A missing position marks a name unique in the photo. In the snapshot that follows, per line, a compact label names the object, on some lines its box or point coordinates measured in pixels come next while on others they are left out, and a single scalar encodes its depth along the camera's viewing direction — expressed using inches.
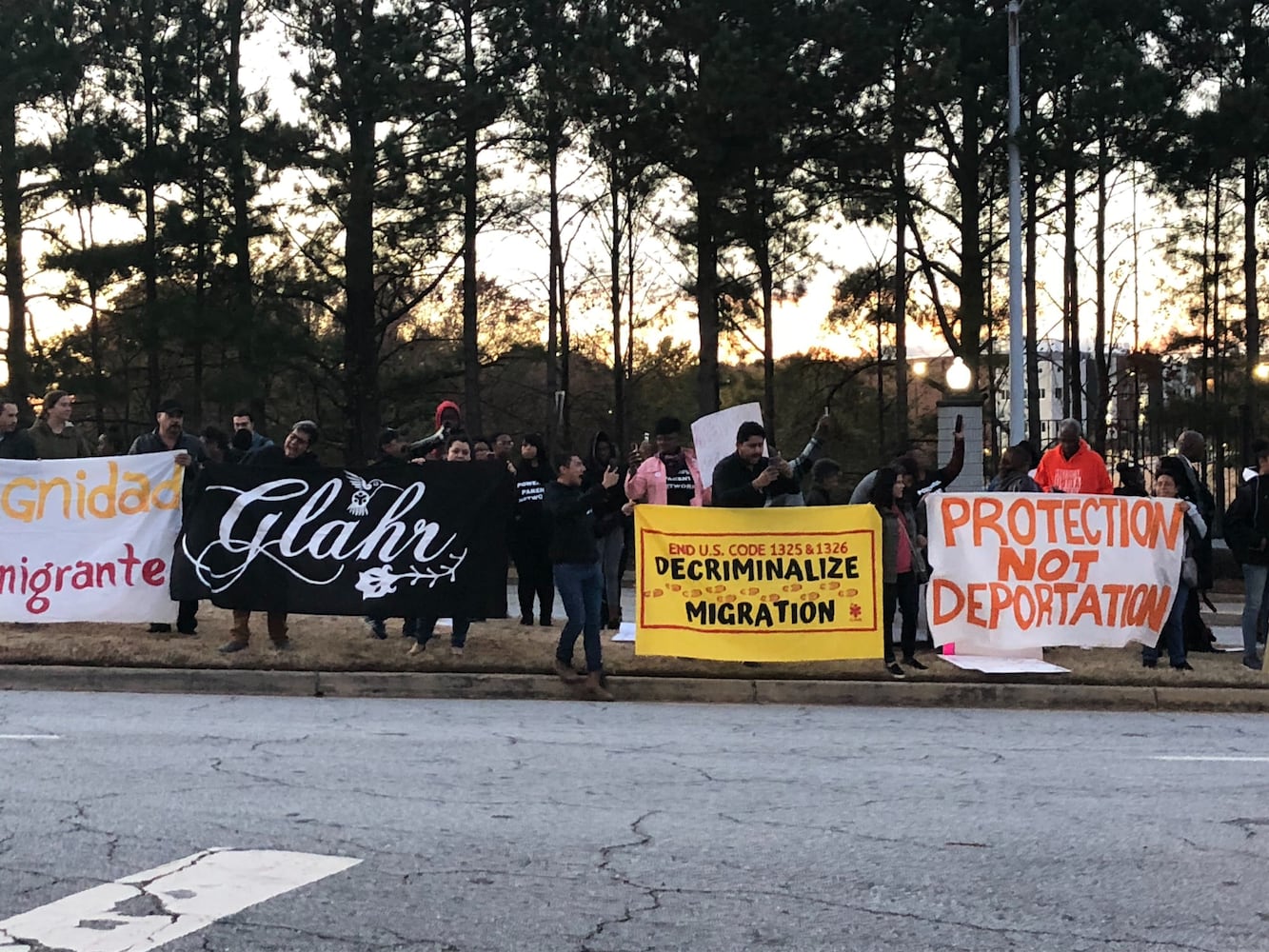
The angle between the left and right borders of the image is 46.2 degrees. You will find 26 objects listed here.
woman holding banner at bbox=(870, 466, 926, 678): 438.3
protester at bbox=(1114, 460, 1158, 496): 504.4
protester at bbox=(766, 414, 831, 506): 411.4
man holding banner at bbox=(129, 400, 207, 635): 473.4
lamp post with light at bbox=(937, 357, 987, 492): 633.0
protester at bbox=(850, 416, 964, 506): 454.9
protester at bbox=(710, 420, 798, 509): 422.5
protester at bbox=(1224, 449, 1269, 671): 442.9
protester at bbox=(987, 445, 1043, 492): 478.3
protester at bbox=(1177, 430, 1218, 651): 466.9
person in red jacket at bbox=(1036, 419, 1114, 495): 495.2
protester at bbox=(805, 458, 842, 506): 455.9
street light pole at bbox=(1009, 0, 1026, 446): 802.2
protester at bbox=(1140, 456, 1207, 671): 449.7
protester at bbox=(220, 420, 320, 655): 451.2
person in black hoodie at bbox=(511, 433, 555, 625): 513.3
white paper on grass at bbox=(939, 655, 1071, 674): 431.5
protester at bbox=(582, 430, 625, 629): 517.3
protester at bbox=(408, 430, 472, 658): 446.6
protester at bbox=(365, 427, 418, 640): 466.9
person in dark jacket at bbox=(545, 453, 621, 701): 401.7
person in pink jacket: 477.5
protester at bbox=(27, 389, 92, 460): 506.9
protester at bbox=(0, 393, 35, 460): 504.7
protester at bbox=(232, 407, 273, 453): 487.7
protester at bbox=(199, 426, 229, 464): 497.4
